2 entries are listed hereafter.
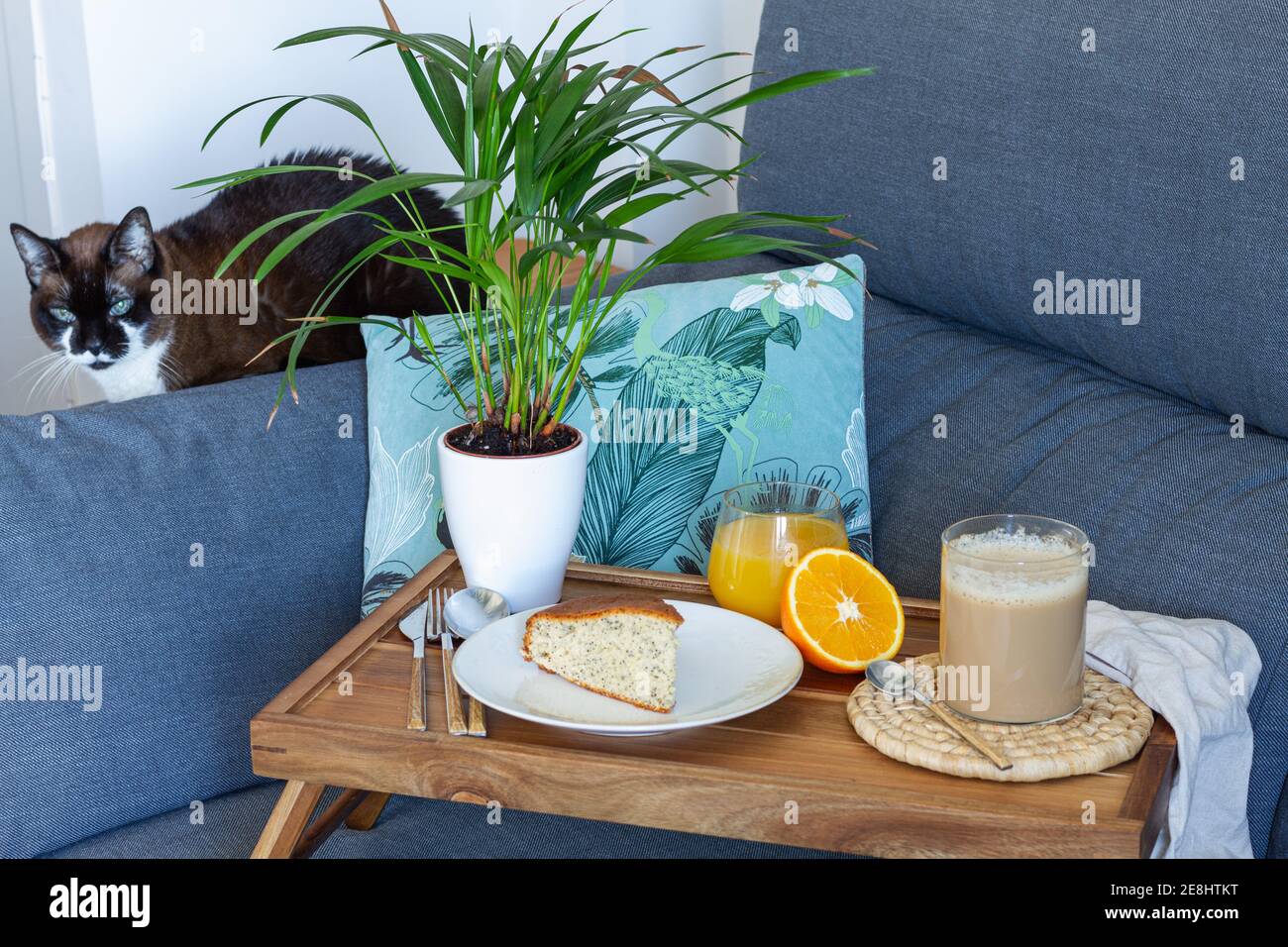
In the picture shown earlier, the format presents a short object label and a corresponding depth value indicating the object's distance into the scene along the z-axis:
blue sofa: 1.08
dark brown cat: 1.40
